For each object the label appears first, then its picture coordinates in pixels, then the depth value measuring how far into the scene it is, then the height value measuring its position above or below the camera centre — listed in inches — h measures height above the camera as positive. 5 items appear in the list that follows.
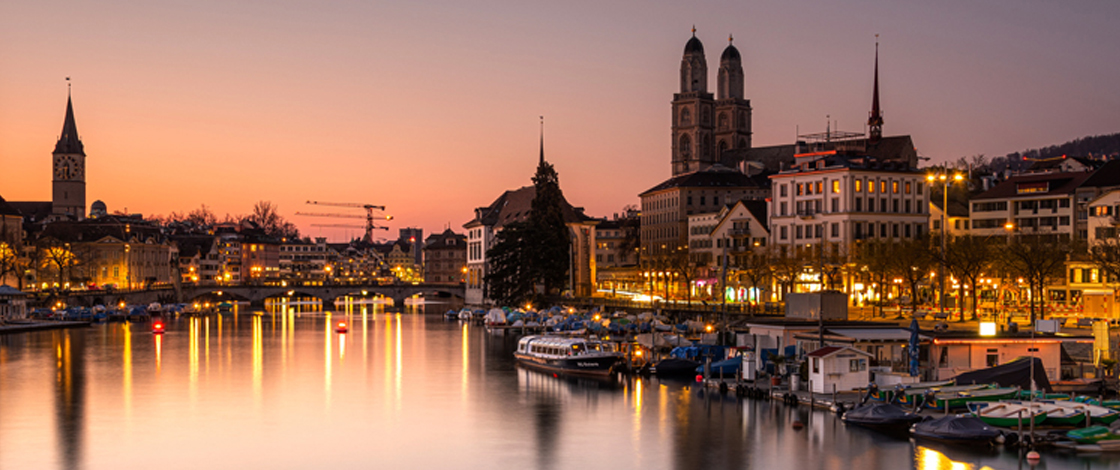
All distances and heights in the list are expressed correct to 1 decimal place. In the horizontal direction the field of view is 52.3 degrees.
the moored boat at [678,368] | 2464.3 -237.2
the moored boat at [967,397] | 1711.4 -209.5
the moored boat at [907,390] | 1782.7 -206.4
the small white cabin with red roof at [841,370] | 1897.1 -188.7
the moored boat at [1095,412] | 1566.2 -212.9
